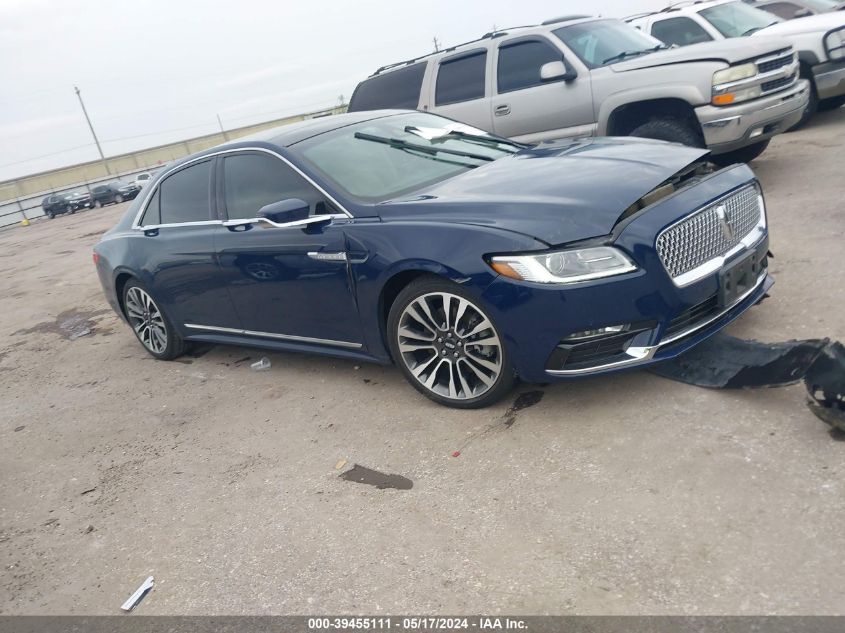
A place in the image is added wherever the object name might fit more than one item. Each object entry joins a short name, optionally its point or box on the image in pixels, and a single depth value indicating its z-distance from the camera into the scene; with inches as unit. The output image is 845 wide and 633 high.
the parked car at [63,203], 1407.5
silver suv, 265.1
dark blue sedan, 133.0
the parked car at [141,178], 1480.8
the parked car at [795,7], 451.5
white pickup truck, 361.8
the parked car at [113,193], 1430.9
